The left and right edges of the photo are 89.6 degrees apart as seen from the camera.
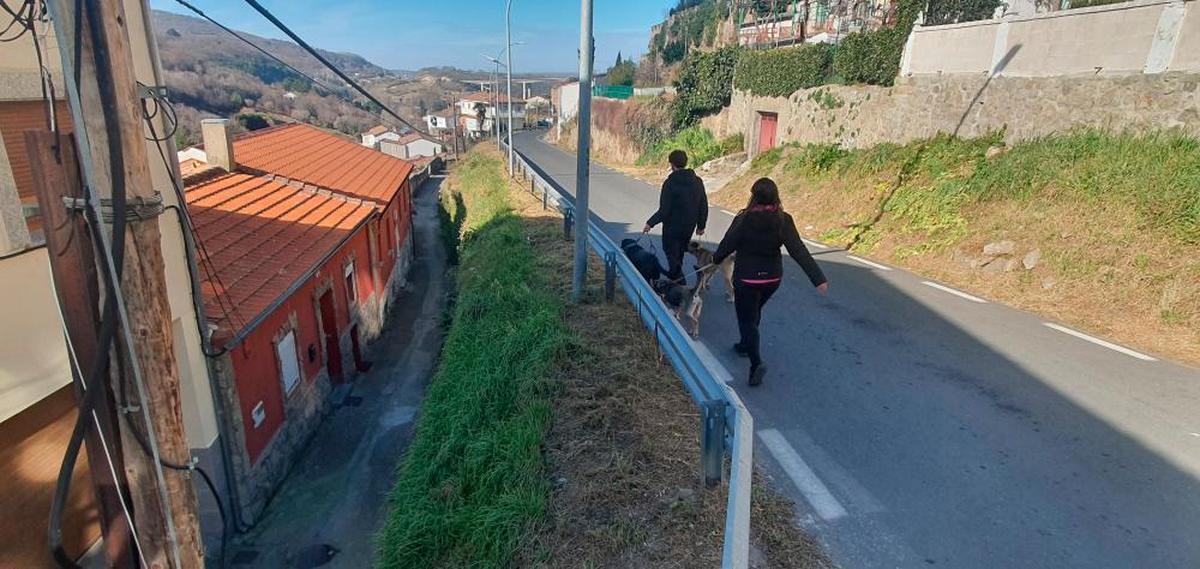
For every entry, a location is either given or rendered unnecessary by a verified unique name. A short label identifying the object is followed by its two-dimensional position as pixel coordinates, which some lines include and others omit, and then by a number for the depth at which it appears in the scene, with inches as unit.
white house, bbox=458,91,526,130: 3234.0
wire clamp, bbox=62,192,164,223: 114.0
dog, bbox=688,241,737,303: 273.6
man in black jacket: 257.1
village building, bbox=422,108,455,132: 4013.3
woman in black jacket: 195.9
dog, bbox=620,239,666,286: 272.2
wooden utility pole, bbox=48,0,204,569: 107.3
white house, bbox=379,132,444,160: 2942.9
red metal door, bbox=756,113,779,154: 775.1
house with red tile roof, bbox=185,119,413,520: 300.5
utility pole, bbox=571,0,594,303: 257.3
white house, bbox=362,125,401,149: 2970.0
